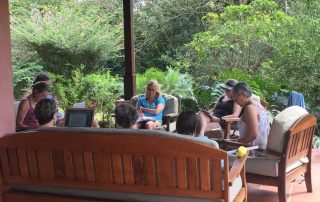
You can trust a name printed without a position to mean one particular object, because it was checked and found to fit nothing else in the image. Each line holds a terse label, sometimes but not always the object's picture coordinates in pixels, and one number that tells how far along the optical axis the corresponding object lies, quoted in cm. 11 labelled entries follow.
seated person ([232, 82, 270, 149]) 382
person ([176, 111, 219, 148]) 303
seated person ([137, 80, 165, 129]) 551
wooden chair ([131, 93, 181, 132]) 546
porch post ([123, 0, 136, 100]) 627
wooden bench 253
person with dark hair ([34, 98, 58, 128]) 344
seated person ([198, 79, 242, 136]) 514
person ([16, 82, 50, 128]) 471
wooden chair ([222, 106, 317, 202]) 337
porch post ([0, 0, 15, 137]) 402
